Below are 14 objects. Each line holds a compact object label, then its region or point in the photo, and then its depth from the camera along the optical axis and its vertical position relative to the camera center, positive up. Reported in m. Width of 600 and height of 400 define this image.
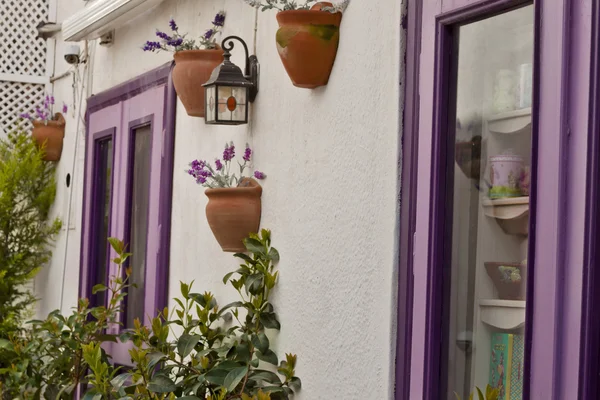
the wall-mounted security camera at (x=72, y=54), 7.19 +1.06
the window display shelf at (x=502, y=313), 2.85 -0.22
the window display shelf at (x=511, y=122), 2.86 +0.30
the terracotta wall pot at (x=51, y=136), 7.46 +0.55
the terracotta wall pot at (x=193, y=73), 4.79 +0.65
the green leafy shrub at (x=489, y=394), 2.67 -0.40
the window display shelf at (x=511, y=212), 2.86 +0.05
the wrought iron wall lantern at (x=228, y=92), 4.36 +0.52
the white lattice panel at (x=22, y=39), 8.28 +1.34
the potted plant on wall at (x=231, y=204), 4.34 +0.07
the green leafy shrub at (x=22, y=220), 7.27 -0.04
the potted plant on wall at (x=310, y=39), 3.73 +0.64
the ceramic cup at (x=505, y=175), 2.90 +0.15
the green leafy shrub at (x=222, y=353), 3.97 -0.51
